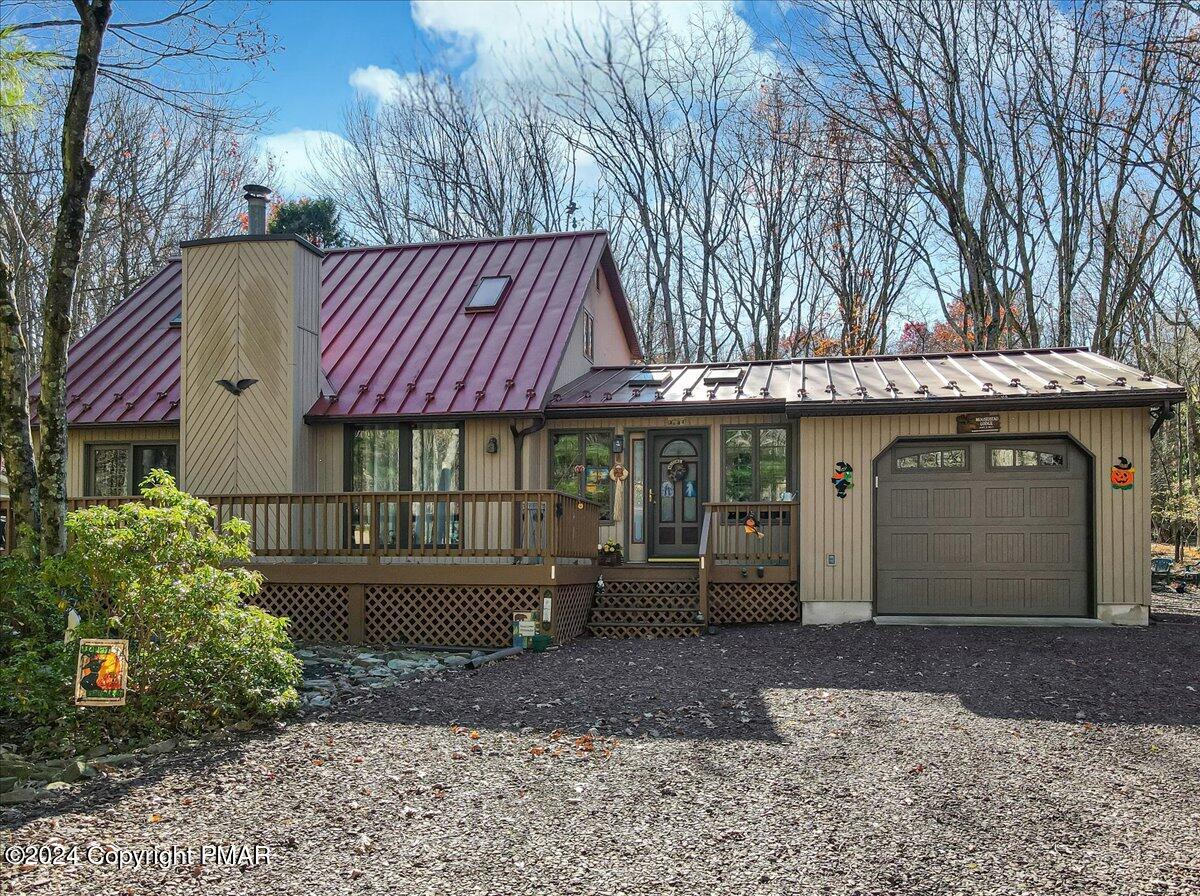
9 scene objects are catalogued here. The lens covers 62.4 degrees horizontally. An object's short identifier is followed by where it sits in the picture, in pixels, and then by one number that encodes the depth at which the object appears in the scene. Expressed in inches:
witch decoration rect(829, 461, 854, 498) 506.6
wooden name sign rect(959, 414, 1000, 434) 495.8
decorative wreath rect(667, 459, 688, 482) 582.2
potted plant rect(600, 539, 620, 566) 554.6
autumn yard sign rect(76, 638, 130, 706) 242.1
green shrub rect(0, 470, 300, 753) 253.9
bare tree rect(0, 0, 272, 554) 332.2
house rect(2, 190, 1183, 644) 477.4
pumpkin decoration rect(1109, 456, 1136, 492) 477.7
